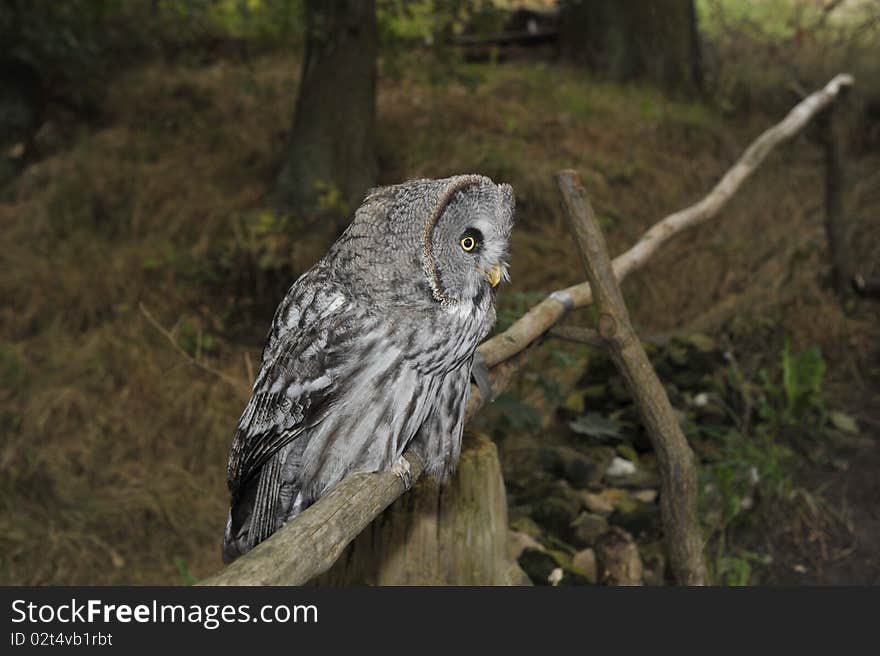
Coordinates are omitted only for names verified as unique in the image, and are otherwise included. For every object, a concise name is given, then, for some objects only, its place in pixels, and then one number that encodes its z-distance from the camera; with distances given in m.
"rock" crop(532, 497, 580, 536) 3.23
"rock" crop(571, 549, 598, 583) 3.03
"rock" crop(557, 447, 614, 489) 3.57
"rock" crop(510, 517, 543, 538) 3.13
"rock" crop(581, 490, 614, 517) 3.37
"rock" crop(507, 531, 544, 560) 3.00
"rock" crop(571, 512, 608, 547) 3.19
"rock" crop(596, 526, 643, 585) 3.04
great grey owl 1.77
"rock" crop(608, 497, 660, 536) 3.32
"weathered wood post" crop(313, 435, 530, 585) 2.17
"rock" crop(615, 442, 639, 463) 3.75
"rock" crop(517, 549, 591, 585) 2.87
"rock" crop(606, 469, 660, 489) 3.60
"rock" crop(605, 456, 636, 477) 3.65
